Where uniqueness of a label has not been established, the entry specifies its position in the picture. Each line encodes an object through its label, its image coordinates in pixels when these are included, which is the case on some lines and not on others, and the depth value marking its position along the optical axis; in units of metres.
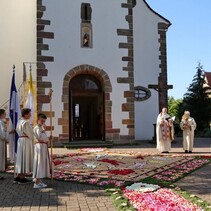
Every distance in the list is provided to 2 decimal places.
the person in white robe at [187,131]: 10.01
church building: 11.92
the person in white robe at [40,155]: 5.38
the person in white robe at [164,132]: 10.06
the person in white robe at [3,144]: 6.52
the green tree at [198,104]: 22.54
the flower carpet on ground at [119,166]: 5.99
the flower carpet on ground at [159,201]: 4.01
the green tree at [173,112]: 21.00
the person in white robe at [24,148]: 5.71
